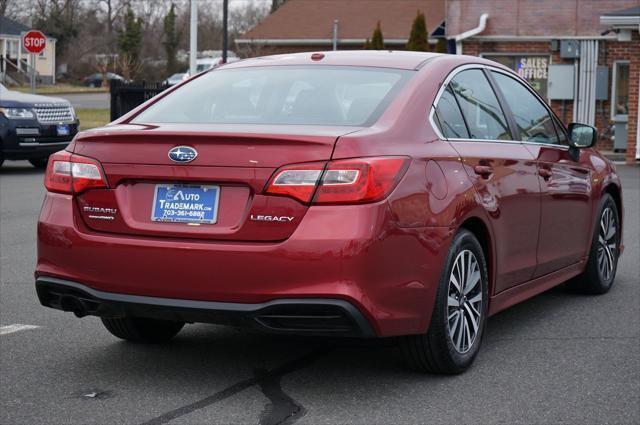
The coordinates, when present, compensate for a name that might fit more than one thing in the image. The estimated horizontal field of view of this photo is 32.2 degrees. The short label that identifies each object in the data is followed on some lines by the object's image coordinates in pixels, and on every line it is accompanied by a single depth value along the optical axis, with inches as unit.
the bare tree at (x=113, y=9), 3577.8
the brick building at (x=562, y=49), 1088.2
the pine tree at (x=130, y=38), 3002.0
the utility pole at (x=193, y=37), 1108.5
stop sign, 1047.0
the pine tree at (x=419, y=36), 1395.2
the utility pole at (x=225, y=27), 1213.5
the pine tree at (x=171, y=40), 2989.7
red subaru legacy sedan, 184.9
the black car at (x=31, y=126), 709.3
